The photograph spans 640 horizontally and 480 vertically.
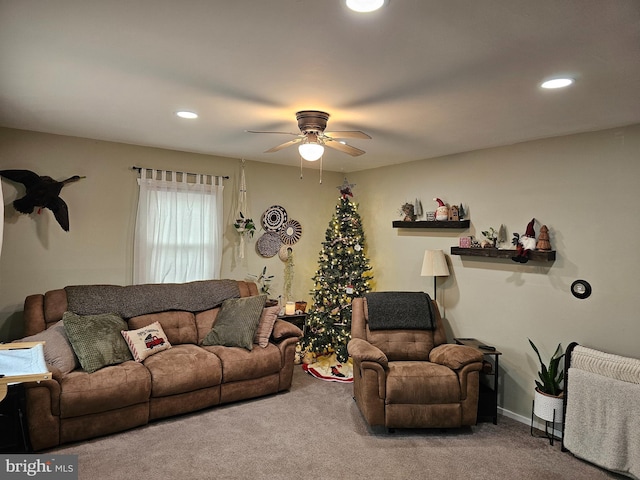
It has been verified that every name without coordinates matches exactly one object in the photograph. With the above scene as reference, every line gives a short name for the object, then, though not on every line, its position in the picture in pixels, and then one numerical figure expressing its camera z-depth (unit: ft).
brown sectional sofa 10.25
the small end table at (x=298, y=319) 17.56
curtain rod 15.03
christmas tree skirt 15.96
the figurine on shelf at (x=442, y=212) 15.16
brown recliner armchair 11.48
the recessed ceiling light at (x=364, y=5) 5.25
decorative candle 17.57
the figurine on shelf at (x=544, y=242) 12.19
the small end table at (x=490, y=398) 12.55
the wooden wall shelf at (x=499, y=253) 12.10
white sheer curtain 15.15
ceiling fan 10.03
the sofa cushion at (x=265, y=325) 14.37
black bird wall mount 12.84
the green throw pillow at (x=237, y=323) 14.08
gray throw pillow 11.07
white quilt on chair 9.58
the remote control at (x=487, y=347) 13.04
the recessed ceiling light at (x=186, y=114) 10.49
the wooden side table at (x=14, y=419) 9.91
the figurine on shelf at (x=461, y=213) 14.85
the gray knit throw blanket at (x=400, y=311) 14.01
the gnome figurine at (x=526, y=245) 12.44
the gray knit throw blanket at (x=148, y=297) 12.94
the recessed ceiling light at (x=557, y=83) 7.70
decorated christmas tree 17.22
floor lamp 14.92
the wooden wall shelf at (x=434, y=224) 14.64
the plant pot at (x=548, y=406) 11.16
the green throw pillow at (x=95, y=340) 11.35
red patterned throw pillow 12.41
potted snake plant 11.18
